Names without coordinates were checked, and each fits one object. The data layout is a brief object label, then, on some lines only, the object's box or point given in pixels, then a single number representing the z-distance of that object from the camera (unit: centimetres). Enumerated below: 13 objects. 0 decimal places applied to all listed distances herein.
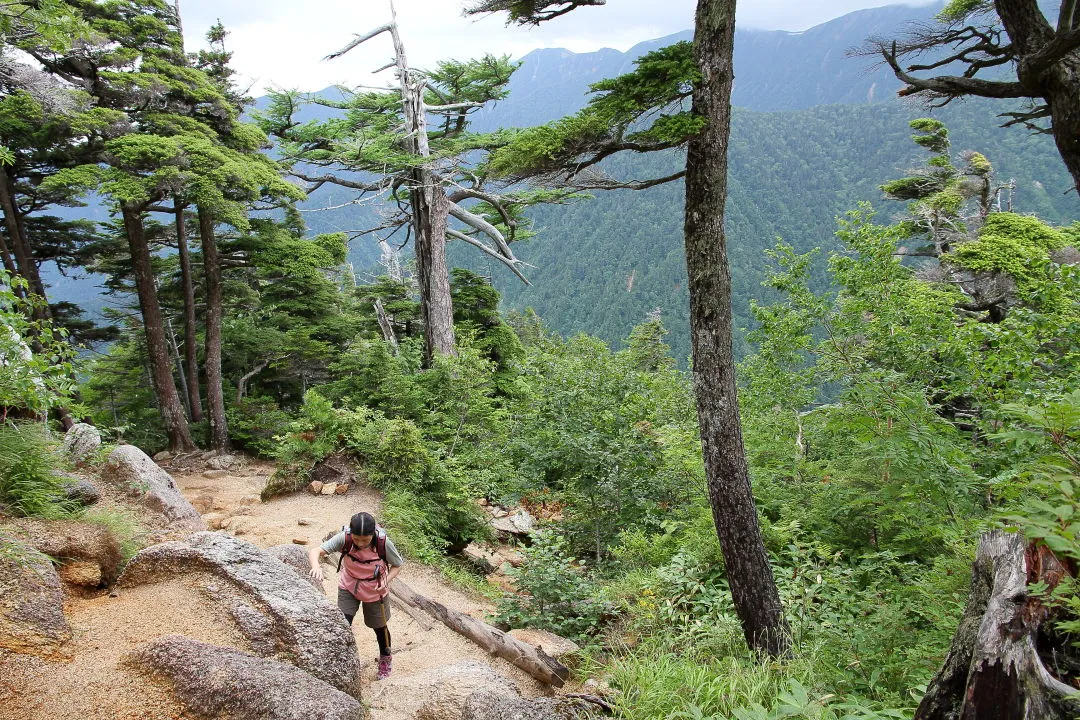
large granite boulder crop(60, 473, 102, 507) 464
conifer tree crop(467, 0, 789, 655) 397
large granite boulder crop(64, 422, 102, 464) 603
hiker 413
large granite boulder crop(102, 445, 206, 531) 603
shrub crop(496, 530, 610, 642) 525
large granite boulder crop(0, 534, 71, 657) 275
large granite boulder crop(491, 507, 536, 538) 928
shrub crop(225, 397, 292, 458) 1383
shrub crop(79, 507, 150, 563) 423
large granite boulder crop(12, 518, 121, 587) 371
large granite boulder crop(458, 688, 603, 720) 327
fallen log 440
